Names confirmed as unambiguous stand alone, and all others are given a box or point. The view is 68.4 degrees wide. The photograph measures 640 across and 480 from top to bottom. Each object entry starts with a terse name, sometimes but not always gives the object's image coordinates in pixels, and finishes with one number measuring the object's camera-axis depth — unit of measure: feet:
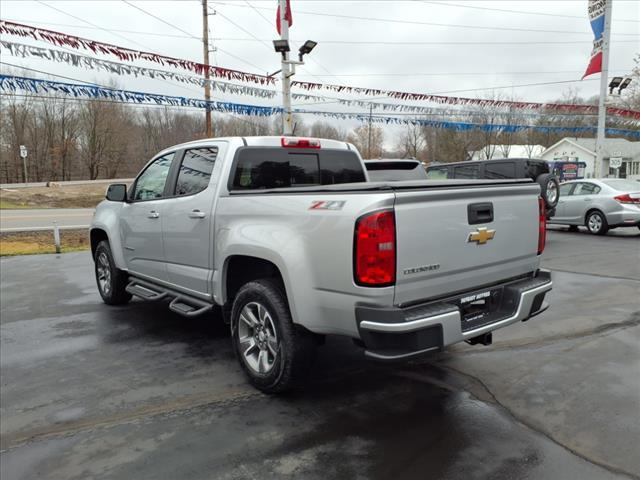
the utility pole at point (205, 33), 72.95
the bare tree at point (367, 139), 175.33
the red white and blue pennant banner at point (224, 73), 34.68
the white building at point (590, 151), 155.43
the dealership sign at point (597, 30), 60.54
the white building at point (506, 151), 152.79
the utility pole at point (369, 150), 161.36
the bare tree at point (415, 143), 177.58
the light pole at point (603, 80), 59.98
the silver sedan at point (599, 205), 40.27
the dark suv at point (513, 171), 33.78
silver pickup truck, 9.18
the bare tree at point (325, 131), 163.39
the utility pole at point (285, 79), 47.29
